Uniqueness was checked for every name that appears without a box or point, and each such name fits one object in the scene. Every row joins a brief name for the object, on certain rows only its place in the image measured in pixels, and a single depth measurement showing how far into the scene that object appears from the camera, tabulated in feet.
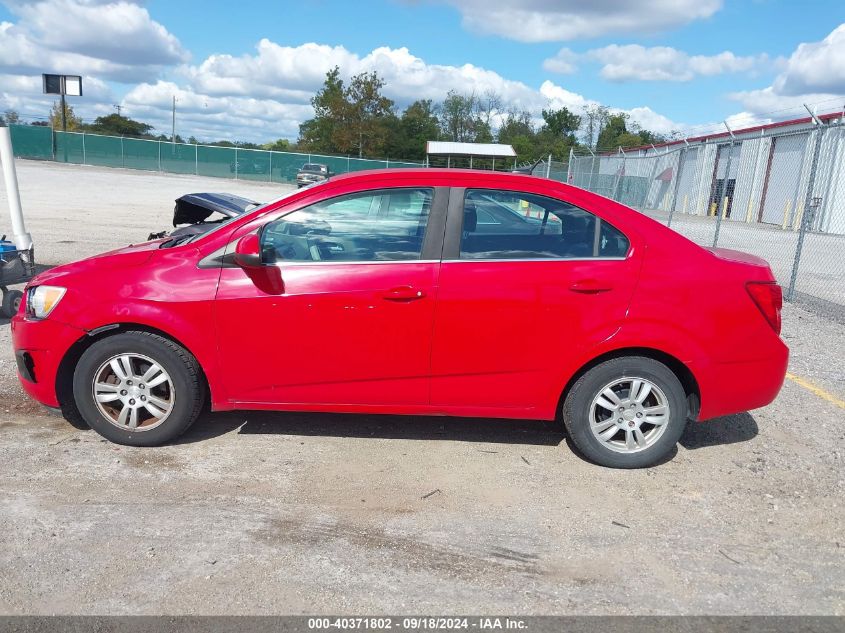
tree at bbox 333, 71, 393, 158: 209.36
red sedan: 13.26
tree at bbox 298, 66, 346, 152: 210.18
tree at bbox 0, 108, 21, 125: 161.27
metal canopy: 94.01
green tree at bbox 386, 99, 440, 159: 215.10
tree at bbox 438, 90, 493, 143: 248.73
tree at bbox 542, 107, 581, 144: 299.79
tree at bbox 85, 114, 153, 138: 261.44
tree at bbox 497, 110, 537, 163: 229.04
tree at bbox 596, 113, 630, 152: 299.79
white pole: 24.79
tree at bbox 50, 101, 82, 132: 261.85
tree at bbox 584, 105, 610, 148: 289.53
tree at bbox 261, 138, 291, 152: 303.07
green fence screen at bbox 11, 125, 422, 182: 153.07
